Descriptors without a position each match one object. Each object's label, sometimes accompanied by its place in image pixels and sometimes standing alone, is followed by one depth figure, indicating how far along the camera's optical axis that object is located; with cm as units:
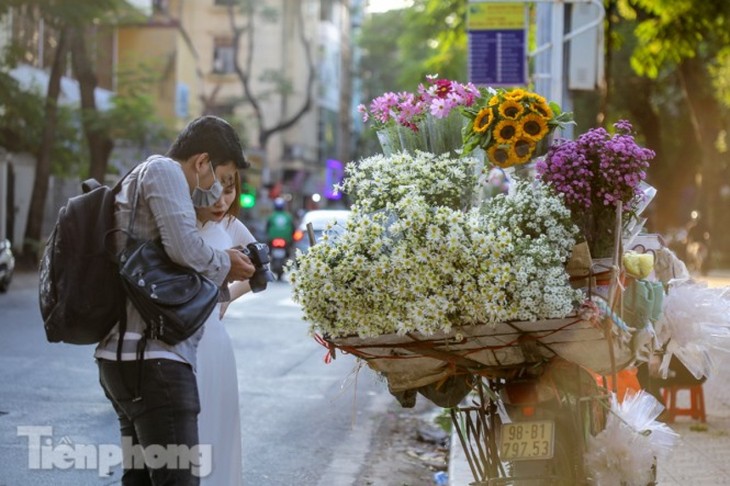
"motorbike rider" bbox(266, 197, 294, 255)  2948
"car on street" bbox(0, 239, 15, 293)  2091
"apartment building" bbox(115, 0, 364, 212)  4488
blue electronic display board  1475
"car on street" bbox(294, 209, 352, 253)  2512
